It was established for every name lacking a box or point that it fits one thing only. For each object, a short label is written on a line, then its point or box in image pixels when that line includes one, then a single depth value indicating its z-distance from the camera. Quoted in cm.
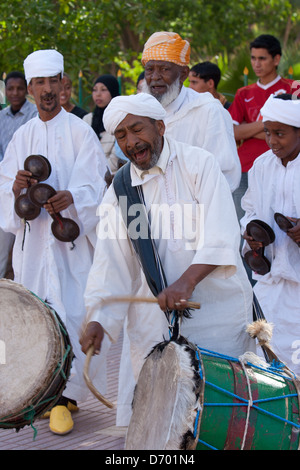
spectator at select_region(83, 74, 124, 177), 781
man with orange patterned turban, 545
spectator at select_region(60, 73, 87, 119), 855
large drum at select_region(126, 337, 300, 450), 318
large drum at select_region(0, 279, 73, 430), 395
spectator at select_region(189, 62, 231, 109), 759
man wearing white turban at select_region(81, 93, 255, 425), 387
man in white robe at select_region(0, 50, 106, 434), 572
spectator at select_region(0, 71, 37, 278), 800
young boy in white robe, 522
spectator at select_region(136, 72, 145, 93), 741
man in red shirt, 734
